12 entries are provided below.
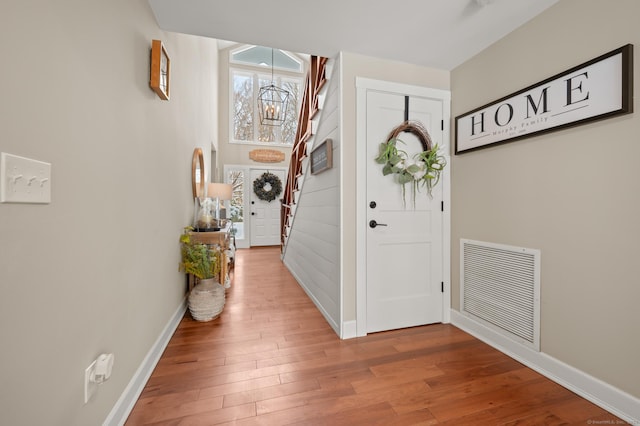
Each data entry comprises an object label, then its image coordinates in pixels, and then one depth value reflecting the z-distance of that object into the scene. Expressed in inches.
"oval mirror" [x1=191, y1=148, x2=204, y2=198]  123.7
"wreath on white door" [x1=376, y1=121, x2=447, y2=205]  88.6
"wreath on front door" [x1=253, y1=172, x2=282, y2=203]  261.4
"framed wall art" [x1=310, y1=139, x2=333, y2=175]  92.2
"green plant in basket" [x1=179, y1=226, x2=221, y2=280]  98.5
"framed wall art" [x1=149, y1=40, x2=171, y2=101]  67.6
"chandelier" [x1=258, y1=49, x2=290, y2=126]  263.1
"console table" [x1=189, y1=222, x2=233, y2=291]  109.0
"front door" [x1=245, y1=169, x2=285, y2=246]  263.2
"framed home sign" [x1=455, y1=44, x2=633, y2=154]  54.3
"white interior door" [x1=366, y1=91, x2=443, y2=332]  89.9
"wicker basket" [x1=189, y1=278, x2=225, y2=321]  97.2
